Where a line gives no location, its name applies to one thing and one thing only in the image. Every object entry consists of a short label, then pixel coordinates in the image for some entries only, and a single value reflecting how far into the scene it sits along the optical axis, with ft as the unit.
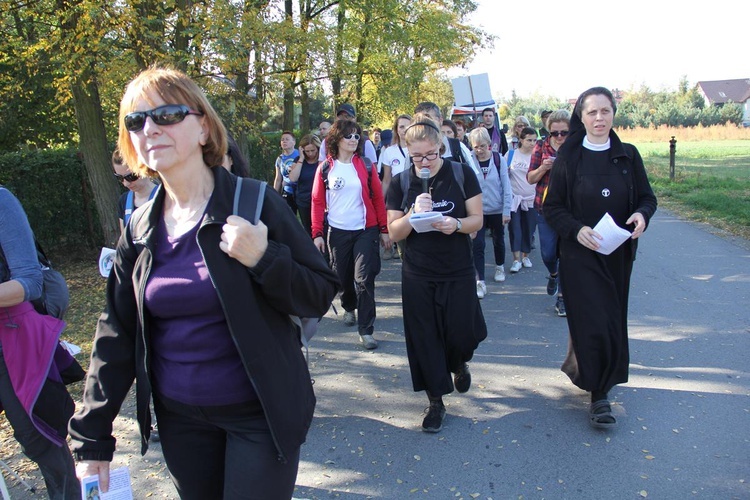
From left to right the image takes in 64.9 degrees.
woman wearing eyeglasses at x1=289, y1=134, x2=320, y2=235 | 25.38
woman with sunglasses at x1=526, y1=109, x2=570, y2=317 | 19.89
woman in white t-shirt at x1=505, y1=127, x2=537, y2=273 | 26.53
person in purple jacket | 8.64
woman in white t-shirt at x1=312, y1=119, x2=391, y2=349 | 18.58
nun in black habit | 12.76
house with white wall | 299.17
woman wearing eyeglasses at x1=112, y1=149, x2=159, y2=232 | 13.21
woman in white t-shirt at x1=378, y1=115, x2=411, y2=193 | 25.22
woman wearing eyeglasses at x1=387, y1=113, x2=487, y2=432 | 13.12
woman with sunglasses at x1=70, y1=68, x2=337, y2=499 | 5.99
